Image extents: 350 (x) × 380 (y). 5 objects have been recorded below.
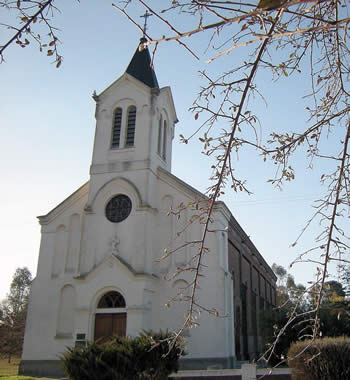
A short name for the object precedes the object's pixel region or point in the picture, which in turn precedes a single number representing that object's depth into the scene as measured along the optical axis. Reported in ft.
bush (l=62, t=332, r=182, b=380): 37.22
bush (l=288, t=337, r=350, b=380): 35.47
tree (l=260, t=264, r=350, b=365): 70.13
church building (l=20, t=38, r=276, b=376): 67.67
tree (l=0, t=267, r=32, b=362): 139.33
